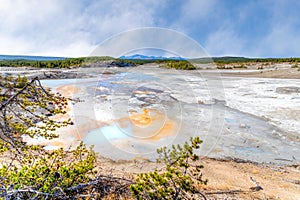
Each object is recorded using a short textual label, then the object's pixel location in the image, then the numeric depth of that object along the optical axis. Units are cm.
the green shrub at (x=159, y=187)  259
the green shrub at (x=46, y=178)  244
